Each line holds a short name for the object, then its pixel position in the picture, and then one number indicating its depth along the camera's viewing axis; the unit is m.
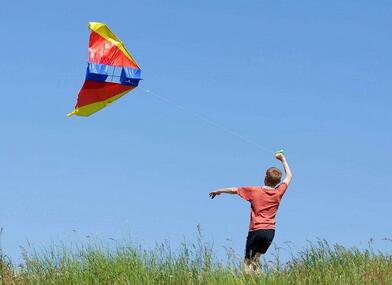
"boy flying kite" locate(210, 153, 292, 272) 11.02
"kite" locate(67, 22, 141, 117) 12.59
